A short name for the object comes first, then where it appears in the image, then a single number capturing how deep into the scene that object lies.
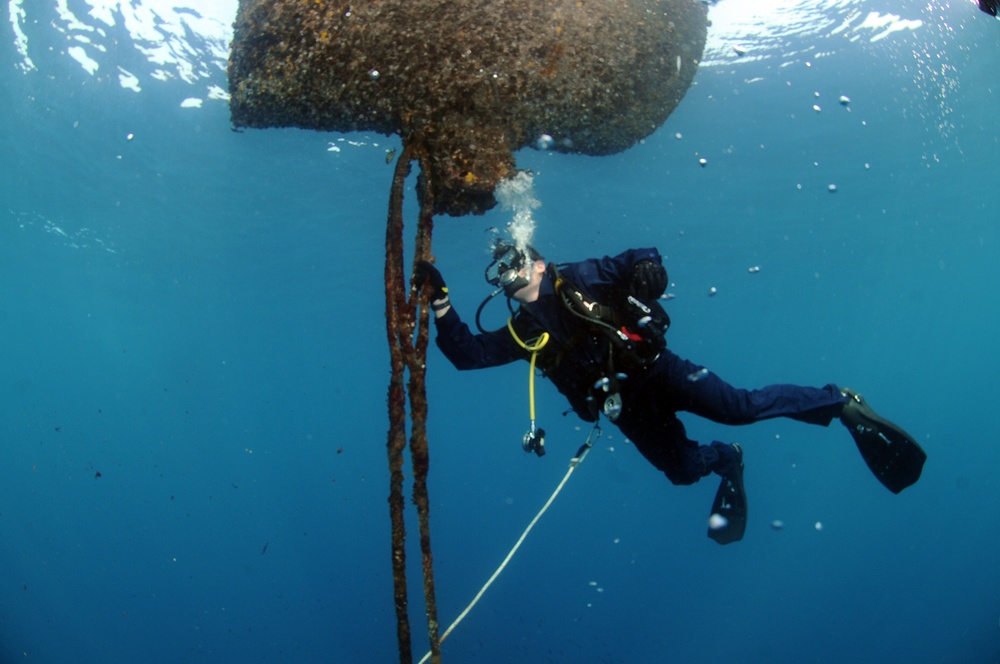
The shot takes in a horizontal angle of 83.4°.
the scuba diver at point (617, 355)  4.97
